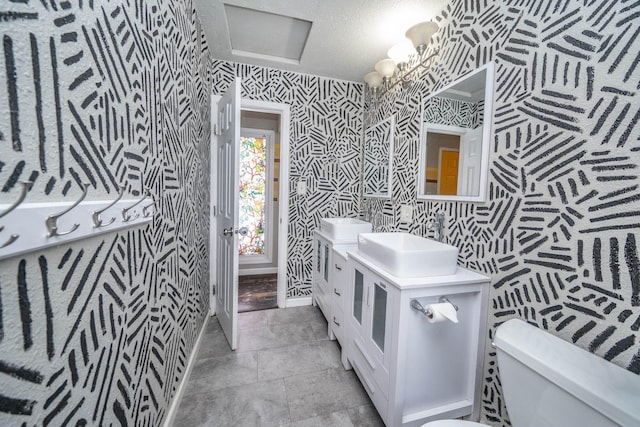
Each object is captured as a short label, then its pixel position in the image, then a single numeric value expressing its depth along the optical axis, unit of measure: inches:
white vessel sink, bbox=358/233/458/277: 44.2
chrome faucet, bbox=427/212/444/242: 57.1
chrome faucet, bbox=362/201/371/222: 93.9
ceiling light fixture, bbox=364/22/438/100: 57.1
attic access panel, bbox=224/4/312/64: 66.2
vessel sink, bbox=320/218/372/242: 79.2
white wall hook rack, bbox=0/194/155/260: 16.0
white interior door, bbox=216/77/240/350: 65.4
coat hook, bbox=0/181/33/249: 14.3
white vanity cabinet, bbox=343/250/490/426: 42.0
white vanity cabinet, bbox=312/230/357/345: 68.4
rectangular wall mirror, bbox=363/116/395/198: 79.7
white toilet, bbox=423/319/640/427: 22.7
